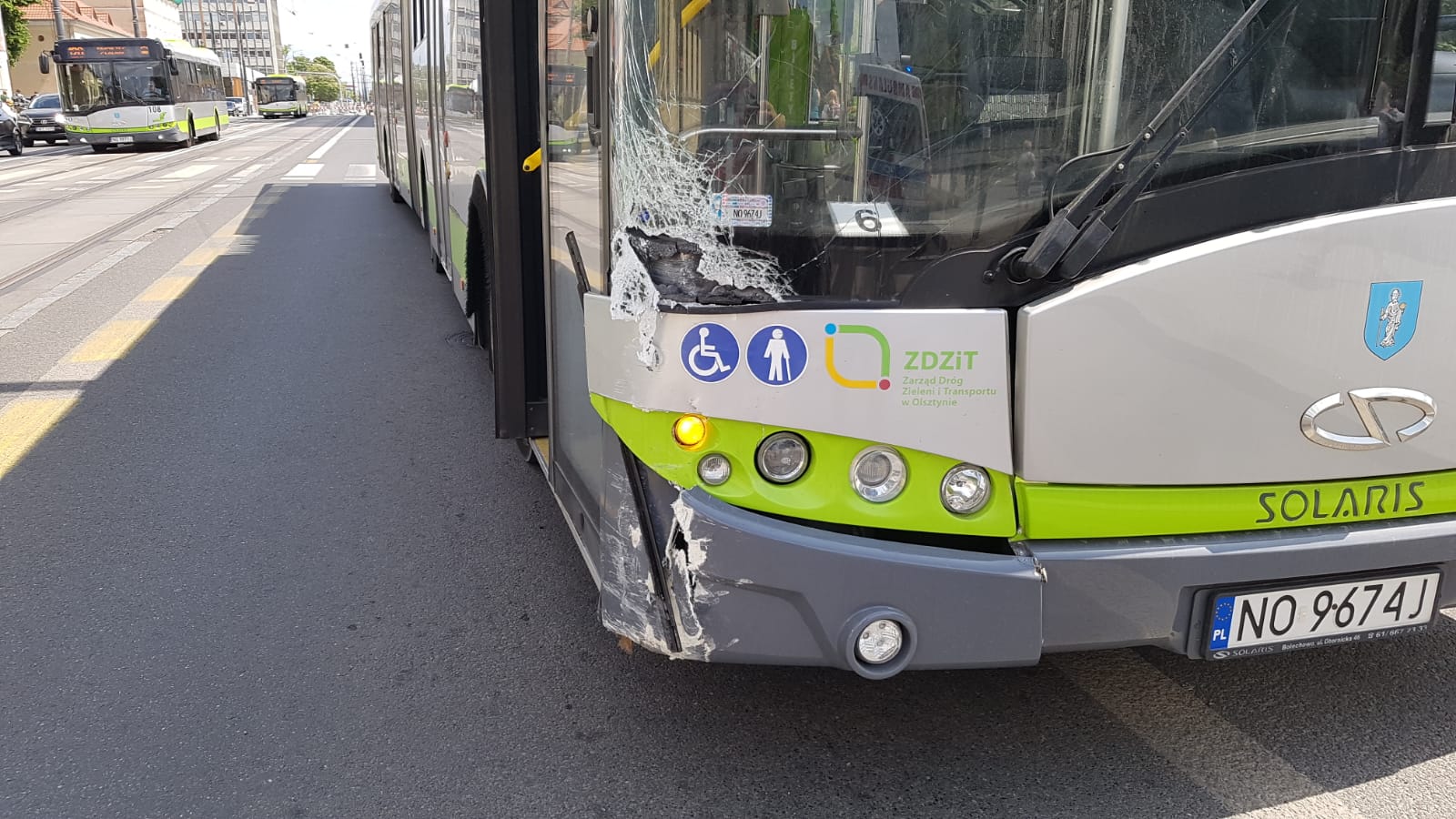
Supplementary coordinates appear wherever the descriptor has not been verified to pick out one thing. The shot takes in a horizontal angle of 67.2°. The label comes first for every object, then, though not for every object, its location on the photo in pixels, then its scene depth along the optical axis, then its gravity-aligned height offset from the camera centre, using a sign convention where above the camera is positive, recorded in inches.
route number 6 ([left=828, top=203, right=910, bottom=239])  91.3 -7.6
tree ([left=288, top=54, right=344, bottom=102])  5241.1 +226.3
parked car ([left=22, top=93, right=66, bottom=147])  1330.0 -3.7
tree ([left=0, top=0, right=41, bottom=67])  1852.9 +150.5
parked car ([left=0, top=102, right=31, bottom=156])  1170.0 -16.0
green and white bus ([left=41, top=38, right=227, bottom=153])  1130.7 +29.1
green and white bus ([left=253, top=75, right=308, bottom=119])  2773.1 +62.8
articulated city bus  90.3 -16.1
